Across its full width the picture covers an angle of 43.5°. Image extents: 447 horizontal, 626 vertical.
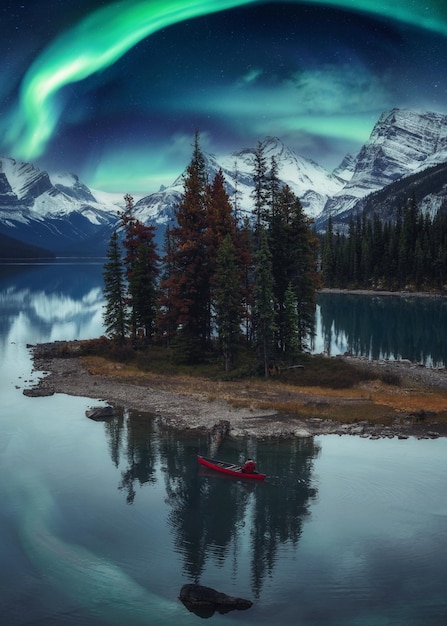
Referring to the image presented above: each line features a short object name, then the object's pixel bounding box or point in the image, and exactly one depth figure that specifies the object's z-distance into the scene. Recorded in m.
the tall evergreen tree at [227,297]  50.56
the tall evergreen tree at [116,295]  62.31
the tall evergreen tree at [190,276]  54.78
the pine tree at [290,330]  54.44
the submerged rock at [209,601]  18.91
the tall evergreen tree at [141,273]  63.19
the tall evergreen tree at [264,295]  49.56
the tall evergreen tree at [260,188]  53.53
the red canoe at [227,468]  29.06
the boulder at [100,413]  40.47
